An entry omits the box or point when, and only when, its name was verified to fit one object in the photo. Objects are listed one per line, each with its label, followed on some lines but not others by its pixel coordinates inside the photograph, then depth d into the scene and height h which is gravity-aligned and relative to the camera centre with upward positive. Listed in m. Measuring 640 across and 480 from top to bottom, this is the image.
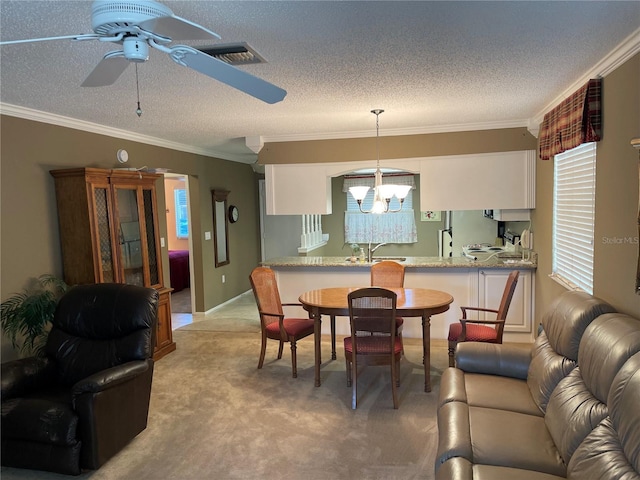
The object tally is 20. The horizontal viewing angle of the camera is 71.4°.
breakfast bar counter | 4.70 -0.66
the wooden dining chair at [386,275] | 4.56 -0.73
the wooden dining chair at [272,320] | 4.02 -1.07
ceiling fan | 1.40 +0.60
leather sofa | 1.73 -1.02
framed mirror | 6.50 -0.26
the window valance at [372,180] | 8.01 +0.46
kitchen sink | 5.24 -0.65
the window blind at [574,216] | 3.11 -0.13
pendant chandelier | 4.02 +0.12
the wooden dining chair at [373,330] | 3.24 -0.94
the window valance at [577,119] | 2.82 +0.55
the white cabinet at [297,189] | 5.34 +0.22
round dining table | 3.54 -0.81
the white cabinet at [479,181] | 4.79 +0.23
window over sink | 8.27 -0.34
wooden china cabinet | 3.82 -0.16
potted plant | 3.26 -0.73
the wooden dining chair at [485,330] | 3.61 -1.08
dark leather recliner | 2.58 -1.08
